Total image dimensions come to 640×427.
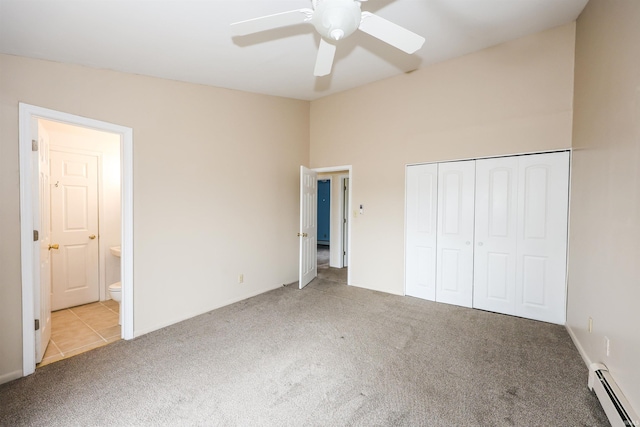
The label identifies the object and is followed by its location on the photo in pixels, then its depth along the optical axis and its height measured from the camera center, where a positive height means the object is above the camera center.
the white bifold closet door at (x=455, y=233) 3.47 -0.30
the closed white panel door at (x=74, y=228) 3.54 -0.30
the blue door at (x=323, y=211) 9.04 -0.10
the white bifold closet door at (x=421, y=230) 3.73 -0.28
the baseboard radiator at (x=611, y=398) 1.51 -1.10
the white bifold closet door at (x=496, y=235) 3.21 -0.29
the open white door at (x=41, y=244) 2.29 -0.35
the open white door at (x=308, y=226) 4.27 -0.30
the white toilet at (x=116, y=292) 3.13 -0.96
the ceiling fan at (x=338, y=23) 1.48 +1.09
